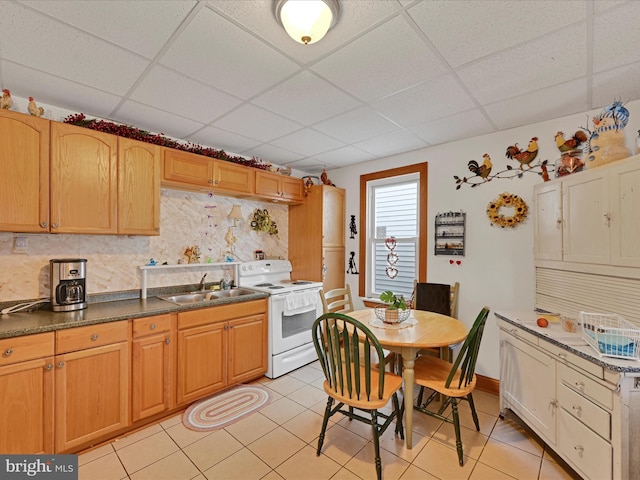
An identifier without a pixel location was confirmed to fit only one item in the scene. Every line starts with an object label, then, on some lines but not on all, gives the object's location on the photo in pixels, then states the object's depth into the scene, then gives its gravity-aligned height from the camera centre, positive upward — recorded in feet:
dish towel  10.77 -2.30
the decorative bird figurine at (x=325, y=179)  13.39 +2.94
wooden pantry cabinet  12.80 +0.25
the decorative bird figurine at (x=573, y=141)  7.99 +2.76
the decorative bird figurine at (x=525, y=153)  8.80 +2.73
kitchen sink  9.68 -1.84
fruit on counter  6.71 -1.87
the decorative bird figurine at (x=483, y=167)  9.71 +2.51
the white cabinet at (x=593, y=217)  5.73 +0.56
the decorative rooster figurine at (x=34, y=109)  6.79 +3.15
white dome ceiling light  4.34 +3.44
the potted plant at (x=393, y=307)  7.77 -1.76
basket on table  7.76 -1.96
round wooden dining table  6.38 -2.19
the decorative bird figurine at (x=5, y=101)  6.45 +3.15
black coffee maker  7.20 -1.01
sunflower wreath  9.04 +1.00
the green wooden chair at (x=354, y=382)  5.84 -3.05
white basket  4.98 -1.74
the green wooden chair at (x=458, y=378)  6.20 -3.20
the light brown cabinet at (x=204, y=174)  9.05 +2.31
